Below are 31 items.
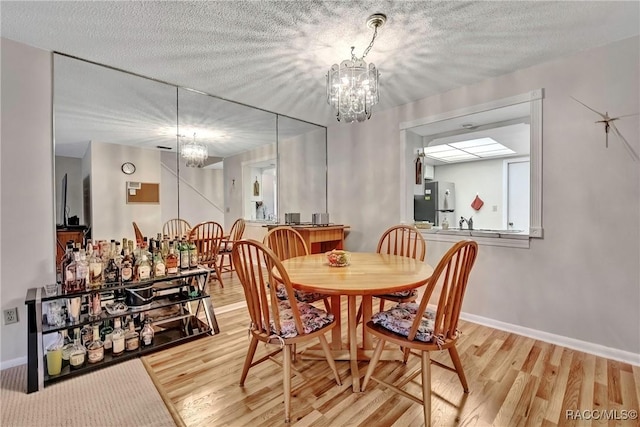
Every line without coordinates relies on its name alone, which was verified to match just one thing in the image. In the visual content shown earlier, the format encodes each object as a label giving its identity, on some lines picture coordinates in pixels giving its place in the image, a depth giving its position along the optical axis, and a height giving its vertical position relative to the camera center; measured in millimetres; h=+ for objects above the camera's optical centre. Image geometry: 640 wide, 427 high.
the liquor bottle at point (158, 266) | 2305 -442
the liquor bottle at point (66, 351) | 1943 -956
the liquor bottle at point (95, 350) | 1962 -956
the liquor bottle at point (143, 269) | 2219 -446
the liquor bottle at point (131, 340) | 2133 -961
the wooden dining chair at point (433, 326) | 1365 -616
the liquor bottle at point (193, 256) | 2580 -409
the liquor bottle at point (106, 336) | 2111 -919
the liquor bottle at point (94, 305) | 2031 -665
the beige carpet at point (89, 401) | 1483 -1079
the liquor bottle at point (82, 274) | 1976 -431
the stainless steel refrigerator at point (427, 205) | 3619 +74
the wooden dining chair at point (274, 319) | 1456 -606
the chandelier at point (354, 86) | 1979 +882
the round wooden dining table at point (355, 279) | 1480 -384
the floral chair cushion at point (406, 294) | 2059 -604
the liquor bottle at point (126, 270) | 2154 -444
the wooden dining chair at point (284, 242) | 2529 -291
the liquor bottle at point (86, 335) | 2031 -884
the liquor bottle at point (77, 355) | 1926 -973
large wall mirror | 2273 +545
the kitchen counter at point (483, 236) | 2502 -245
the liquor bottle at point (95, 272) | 2033 -439
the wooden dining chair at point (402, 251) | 2061 -436
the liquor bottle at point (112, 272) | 2139 -459
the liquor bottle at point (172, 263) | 2391 -431
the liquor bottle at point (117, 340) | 2066 -936
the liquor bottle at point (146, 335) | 2197 -951
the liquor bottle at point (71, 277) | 1947 -449
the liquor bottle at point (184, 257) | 2531 -405
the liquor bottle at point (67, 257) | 2003 -324
